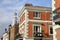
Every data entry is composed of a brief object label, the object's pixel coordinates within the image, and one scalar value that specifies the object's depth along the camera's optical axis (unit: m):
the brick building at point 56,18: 6.67
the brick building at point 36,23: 13.40
